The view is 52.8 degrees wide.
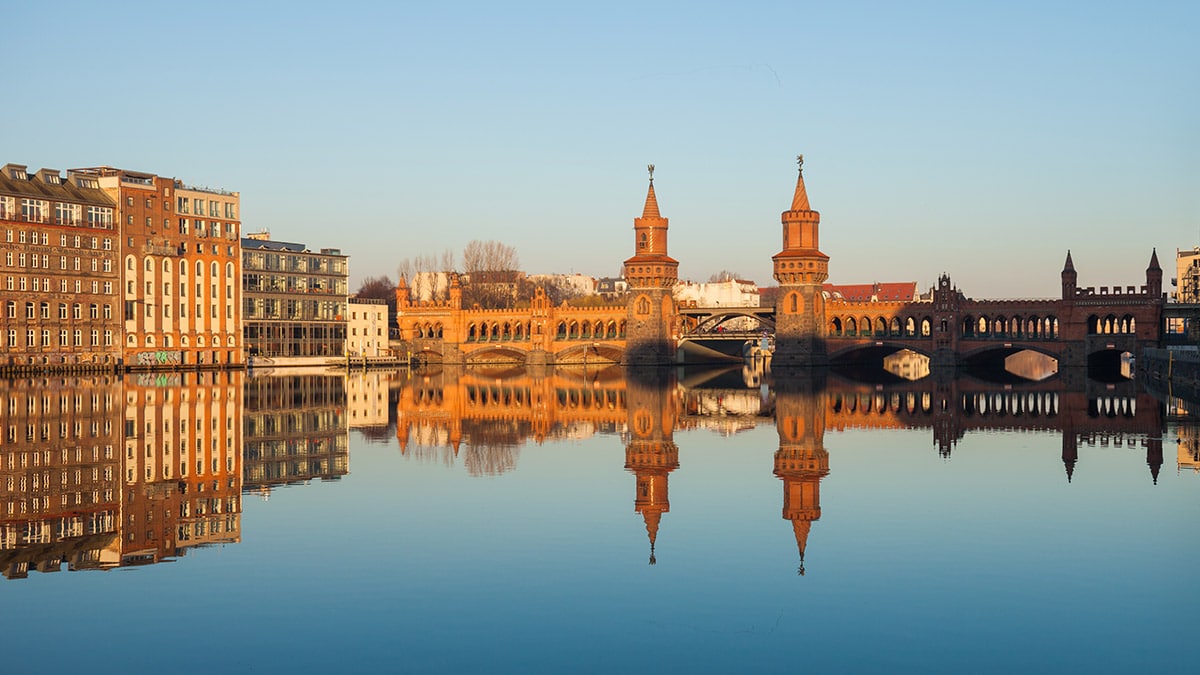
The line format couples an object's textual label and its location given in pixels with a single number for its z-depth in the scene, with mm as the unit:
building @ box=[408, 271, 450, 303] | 182375
